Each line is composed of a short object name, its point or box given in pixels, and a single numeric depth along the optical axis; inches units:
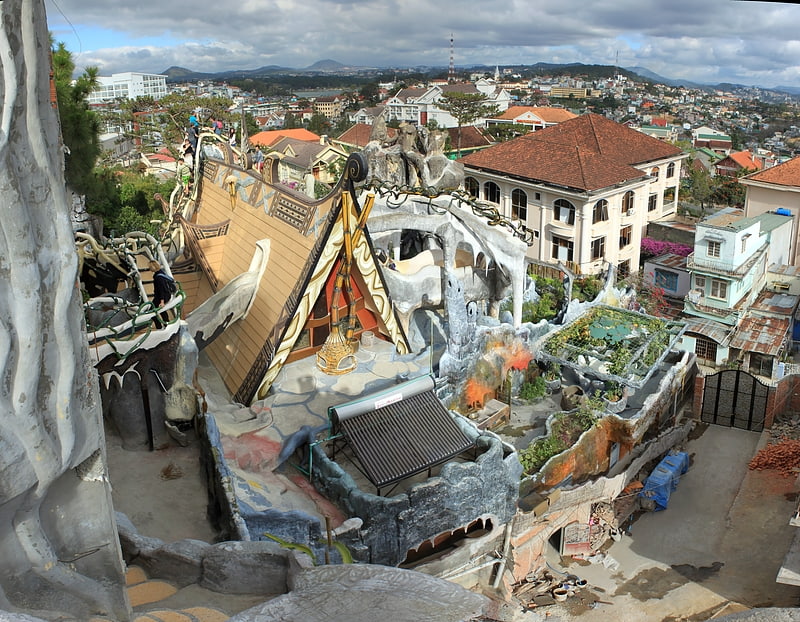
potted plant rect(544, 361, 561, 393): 970.1
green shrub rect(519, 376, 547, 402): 961.5
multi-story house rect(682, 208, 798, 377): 1219.2
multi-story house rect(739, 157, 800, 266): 1503.4
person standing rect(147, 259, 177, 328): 514.3
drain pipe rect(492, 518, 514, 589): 686.5
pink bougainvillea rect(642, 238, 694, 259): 1643.7
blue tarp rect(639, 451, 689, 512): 884.0
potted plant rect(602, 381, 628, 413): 885.2
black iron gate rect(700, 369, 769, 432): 1042.1
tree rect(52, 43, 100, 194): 954.7
